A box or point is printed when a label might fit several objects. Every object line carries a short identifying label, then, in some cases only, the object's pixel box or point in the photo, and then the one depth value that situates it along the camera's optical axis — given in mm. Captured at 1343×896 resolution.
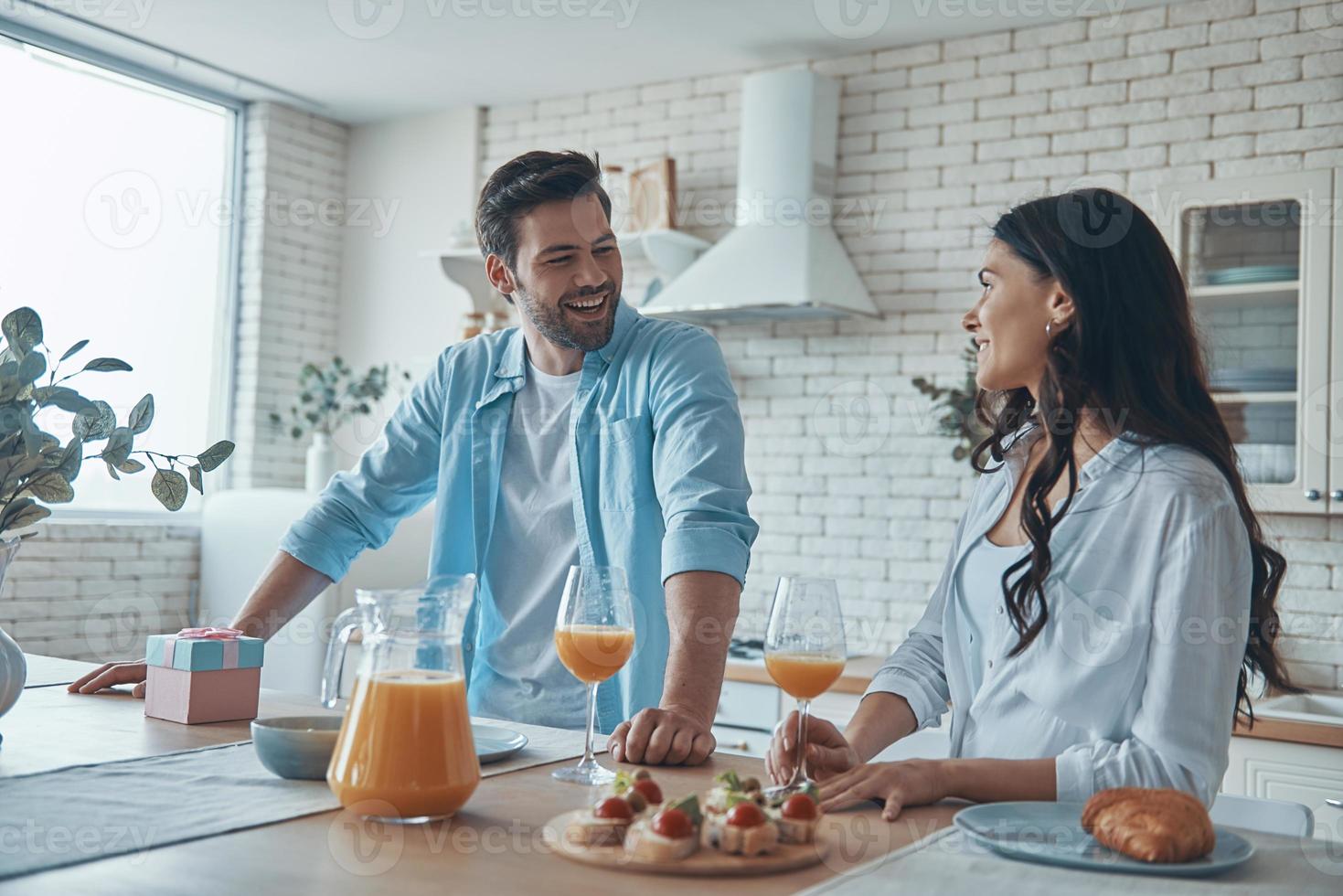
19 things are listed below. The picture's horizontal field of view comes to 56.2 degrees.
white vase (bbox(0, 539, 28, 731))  1468
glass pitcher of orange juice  1100
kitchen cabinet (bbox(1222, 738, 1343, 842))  2879
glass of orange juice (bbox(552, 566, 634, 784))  1353
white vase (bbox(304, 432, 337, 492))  4598
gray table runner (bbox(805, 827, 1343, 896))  978
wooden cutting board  1000
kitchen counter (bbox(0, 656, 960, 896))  953
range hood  3926
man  2012
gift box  1639
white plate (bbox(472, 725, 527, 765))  1417
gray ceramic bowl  1270
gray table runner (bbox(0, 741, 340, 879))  1044
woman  1289
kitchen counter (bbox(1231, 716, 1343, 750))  2881
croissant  1026
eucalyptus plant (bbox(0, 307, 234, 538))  1433
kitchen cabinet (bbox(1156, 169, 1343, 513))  3189
